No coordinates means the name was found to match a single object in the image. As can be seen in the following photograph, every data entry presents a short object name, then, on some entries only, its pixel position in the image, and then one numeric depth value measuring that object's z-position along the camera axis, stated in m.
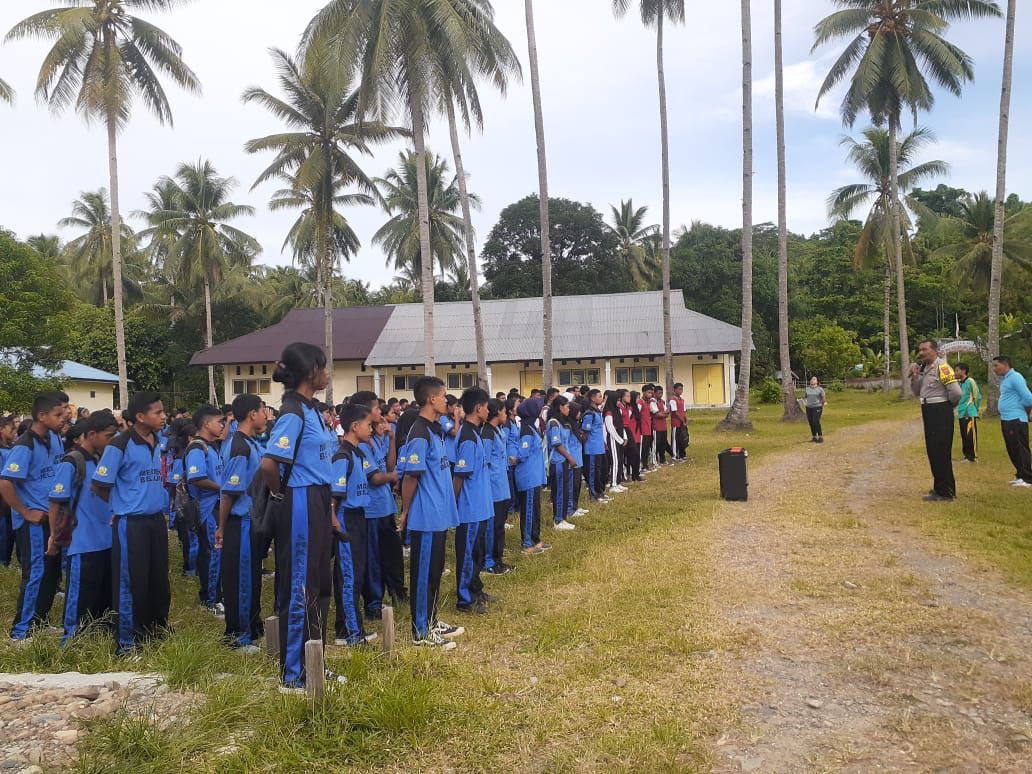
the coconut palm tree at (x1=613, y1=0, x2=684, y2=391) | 23.17
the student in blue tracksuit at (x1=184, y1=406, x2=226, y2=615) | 6.05
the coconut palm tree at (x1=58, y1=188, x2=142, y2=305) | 41.47
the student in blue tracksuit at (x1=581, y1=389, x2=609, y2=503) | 10.73
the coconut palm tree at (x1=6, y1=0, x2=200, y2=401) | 20.23
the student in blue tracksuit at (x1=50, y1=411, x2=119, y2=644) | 5.25
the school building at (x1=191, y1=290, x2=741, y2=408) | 31.98
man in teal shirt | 10.27
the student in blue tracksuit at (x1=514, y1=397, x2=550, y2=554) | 8.15
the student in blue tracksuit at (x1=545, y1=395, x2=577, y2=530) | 9.27
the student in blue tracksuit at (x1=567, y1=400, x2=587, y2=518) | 9.98
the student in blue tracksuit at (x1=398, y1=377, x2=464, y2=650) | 5.16
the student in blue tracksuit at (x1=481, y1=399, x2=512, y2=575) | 6.74
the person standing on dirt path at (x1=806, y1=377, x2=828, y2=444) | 17.22
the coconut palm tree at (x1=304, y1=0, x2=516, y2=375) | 17.45
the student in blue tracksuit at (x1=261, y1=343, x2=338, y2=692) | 3.97
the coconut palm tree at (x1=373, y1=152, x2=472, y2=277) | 35.06
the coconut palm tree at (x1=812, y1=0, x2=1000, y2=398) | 26.31
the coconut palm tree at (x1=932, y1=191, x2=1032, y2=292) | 34.47
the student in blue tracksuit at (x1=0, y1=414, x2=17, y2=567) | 8.34
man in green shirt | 12.69
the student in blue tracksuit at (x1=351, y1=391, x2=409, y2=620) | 6.01
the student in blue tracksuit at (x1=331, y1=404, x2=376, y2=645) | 5.23
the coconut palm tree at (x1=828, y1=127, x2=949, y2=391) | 34.28
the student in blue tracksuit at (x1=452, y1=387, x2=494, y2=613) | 5.92
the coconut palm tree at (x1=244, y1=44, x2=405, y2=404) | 25.69
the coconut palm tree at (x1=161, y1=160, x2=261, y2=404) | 37.22
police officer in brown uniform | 9.38
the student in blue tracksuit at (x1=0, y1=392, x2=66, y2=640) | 5.68
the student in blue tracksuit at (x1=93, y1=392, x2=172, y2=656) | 5.04
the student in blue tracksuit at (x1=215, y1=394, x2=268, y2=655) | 5.40
